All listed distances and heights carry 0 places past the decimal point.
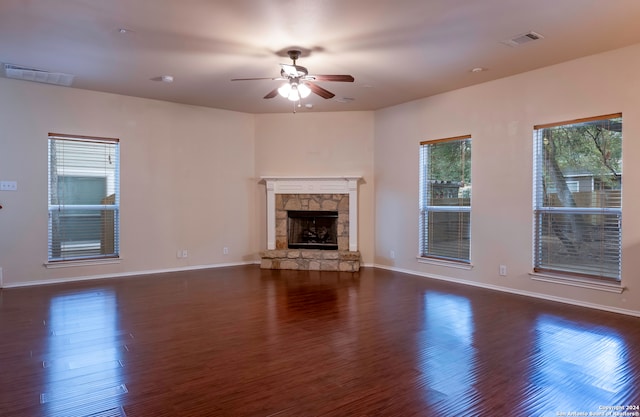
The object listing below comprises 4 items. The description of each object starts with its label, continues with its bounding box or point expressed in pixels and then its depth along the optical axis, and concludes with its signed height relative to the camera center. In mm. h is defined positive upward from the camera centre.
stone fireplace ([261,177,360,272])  6793 -239
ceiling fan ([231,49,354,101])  4177 +1359
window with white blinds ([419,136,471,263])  5695 +160
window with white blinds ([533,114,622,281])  4234 +132
